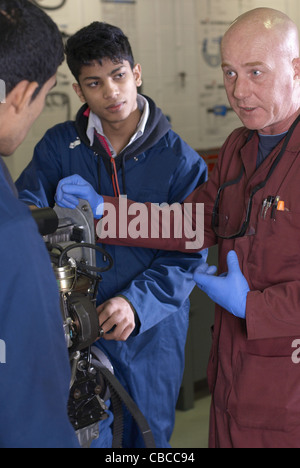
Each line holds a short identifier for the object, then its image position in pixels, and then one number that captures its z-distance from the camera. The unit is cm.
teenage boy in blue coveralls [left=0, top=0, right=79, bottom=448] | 87
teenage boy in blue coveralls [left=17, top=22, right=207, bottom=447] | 188
